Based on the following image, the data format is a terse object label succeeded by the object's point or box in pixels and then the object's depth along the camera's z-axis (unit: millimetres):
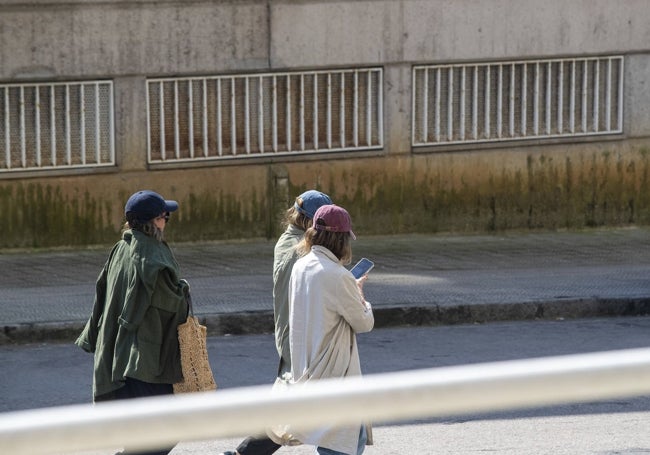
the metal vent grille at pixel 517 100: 27364
